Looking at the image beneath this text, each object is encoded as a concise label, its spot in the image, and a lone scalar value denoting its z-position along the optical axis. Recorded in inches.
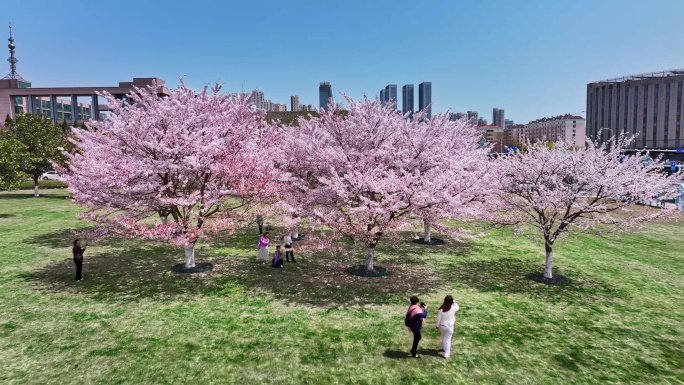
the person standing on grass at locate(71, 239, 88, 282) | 637.3
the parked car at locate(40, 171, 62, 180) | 2284.7
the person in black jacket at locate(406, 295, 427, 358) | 405.7
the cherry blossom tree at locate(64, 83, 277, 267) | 629.9
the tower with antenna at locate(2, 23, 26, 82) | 4992.6
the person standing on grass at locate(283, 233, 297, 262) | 791.1
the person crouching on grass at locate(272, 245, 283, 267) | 741.9
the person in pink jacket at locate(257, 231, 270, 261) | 777.6
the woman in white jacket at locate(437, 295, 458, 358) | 406.3
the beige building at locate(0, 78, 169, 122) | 3511.3
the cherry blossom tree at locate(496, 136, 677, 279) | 642.8
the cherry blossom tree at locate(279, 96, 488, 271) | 621.6
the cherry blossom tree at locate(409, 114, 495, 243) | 619.5
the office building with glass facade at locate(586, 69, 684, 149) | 5393.7
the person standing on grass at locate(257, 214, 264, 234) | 1011.6
